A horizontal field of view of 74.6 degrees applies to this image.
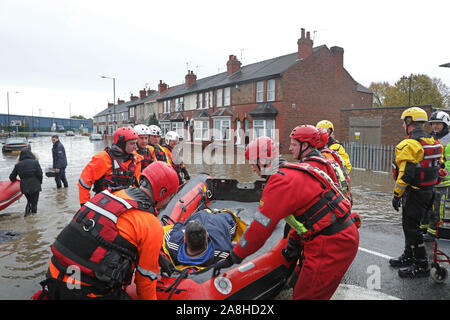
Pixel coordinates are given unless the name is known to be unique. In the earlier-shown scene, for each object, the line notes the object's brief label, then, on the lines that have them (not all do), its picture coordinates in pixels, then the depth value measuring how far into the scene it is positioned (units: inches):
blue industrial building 2920.8
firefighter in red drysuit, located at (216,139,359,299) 89.7
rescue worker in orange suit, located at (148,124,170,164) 259.6
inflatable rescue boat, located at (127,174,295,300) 104.8
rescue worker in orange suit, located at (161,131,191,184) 279.1
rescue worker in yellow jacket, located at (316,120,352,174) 230.7
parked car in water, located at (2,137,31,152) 956.0
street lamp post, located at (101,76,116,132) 1314.7
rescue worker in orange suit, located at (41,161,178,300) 75.7
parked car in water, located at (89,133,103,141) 1871.3
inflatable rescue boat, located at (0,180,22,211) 297.6
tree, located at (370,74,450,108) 1364.4
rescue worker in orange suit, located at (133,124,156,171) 236.2
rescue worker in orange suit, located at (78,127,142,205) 177.9
